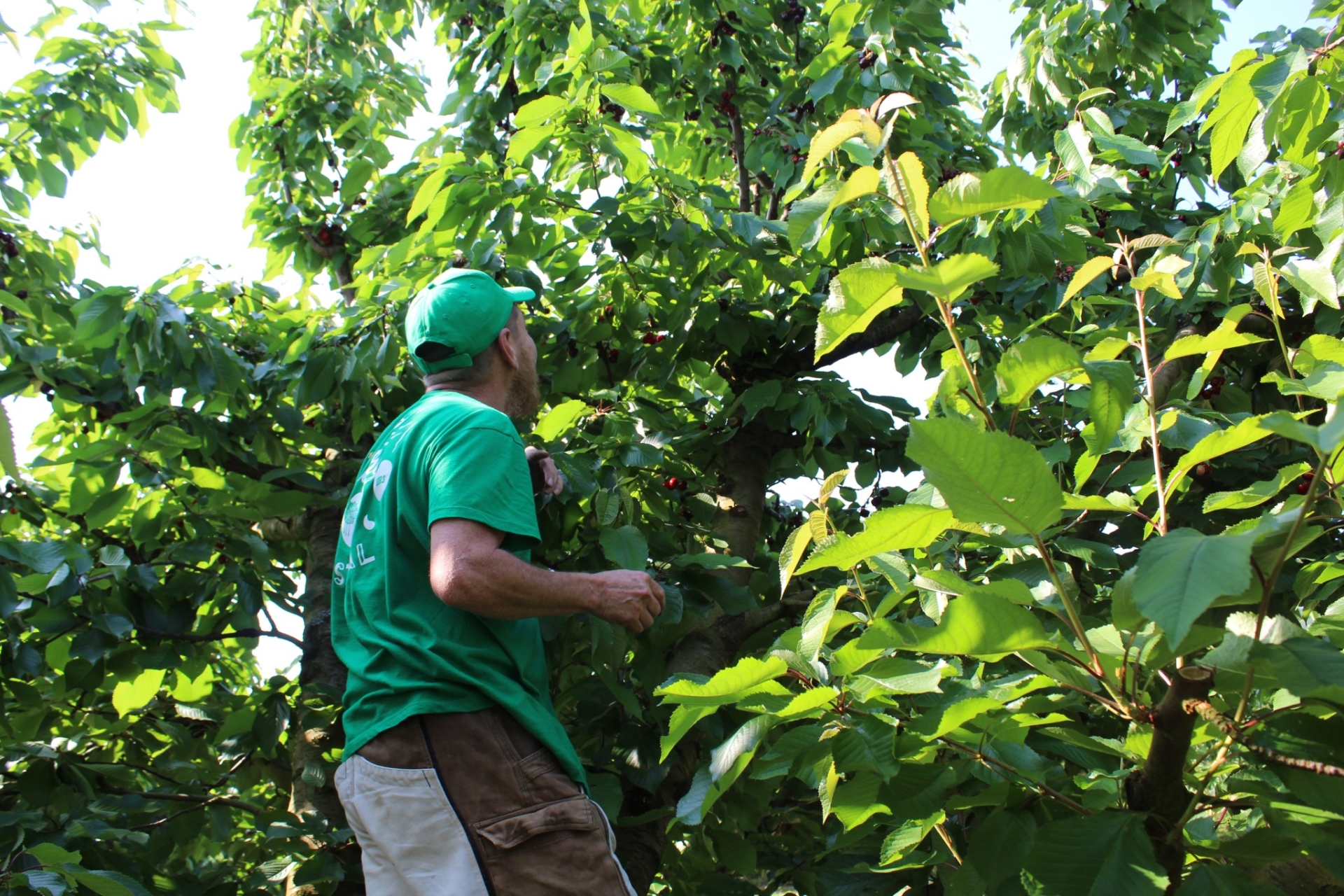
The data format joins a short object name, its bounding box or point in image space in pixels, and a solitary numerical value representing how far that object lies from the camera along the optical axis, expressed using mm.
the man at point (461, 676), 1562
